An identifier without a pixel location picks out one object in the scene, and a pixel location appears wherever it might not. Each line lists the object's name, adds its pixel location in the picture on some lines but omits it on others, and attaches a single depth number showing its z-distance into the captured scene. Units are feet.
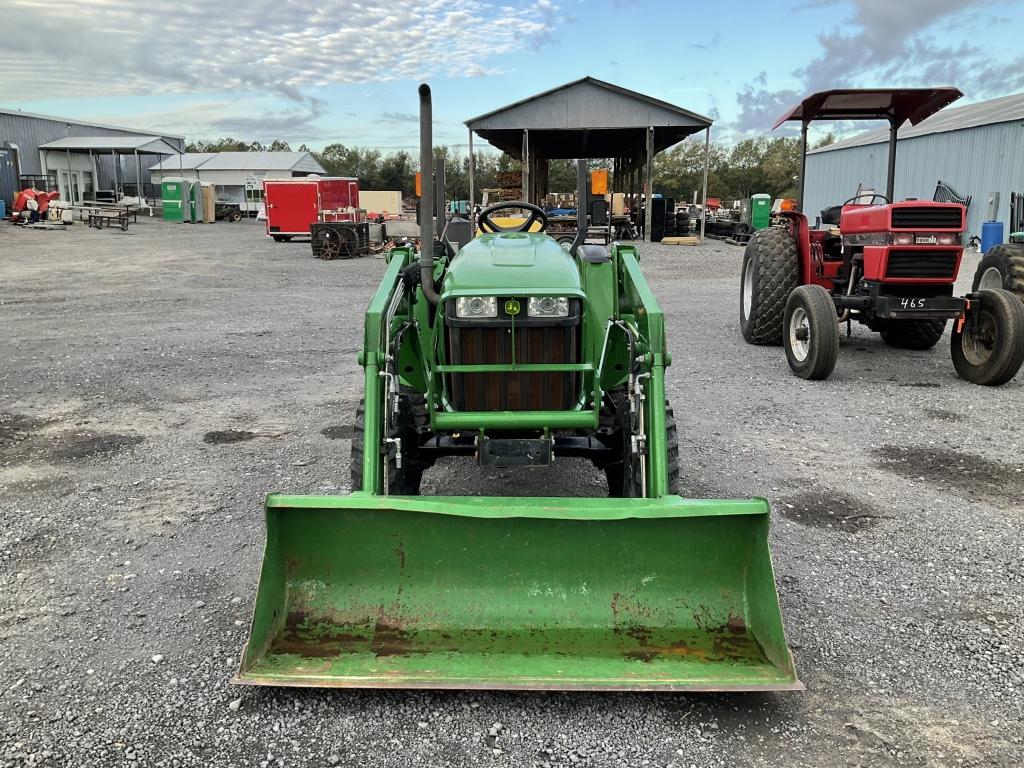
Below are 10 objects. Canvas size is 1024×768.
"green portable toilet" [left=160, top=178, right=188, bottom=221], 124.98
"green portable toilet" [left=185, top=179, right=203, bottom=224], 126.52
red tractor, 23.86
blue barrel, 66.44
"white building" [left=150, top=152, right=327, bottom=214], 155.43
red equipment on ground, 103.77
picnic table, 104.16
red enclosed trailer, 82.43
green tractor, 9.16
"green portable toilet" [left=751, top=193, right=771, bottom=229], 85.30
